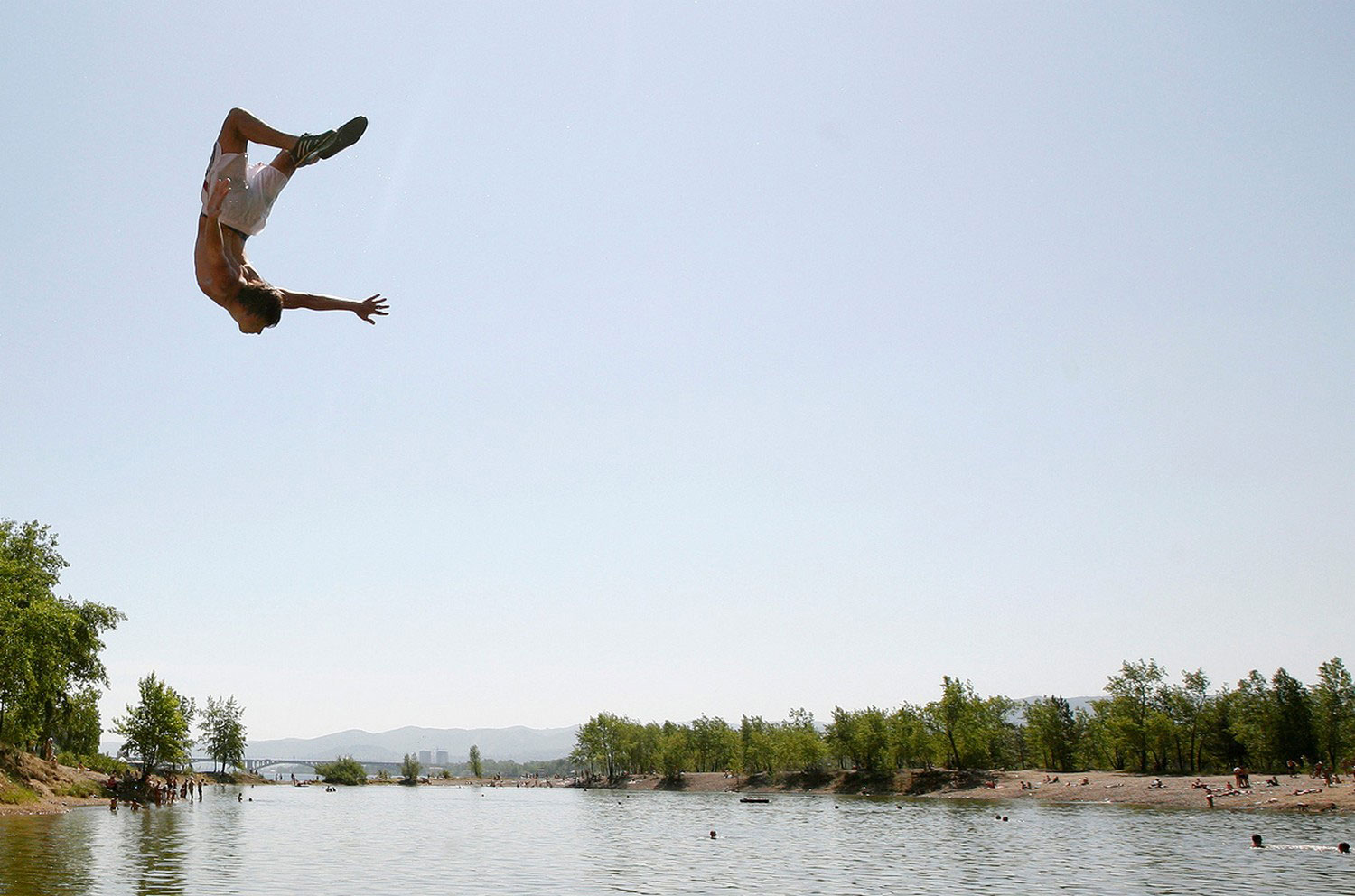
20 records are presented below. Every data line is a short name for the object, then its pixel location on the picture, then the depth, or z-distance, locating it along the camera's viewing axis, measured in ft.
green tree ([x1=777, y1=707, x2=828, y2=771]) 375.86
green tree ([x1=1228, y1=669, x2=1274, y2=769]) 261.24
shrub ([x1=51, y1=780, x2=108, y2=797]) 185.26
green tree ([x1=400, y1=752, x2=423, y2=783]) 550.36
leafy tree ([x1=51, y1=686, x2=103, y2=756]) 193.67
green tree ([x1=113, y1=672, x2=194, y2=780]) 213.46
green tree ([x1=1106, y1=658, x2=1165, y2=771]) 281.54
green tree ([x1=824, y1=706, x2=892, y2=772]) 342.85
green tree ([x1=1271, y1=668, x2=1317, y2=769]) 259.60
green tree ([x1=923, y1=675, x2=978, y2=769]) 314.55
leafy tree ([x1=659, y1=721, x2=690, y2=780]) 437.99
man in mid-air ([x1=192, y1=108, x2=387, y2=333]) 18.06
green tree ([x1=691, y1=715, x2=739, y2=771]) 453.58
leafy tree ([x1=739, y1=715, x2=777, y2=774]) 394.32
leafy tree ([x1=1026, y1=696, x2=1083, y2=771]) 326.85
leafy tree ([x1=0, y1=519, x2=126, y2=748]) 137.80
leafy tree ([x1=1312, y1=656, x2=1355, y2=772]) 255.09
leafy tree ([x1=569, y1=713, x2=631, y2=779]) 472.03
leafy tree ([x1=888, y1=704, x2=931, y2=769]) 323.57
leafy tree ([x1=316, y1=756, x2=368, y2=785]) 531.91
